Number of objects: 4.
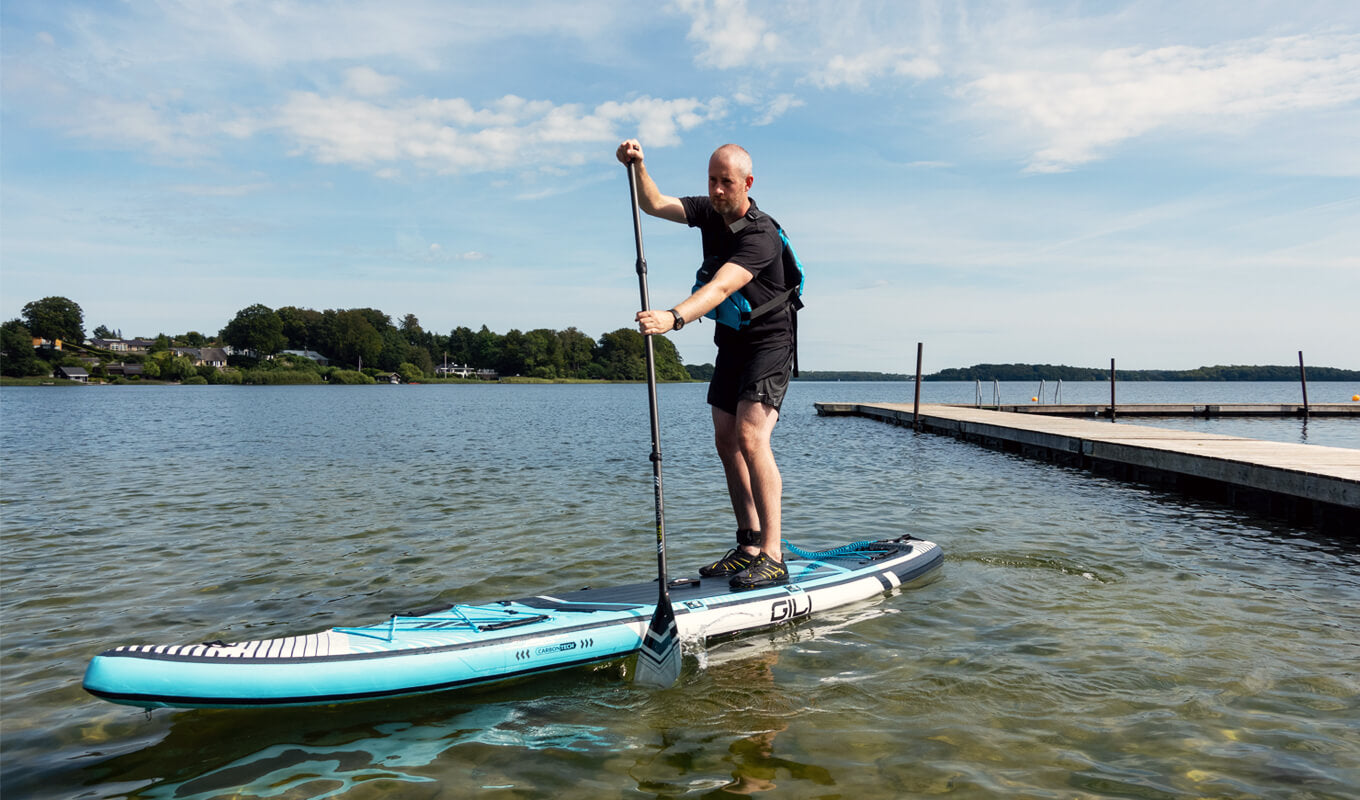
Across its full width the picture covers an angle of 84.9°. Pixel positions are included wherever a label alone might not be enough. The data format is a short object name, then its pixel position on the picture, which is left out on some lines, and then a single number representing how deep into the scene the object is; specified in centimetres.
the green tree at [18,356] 10825
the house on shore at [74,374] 11094
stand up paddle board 361
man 503
